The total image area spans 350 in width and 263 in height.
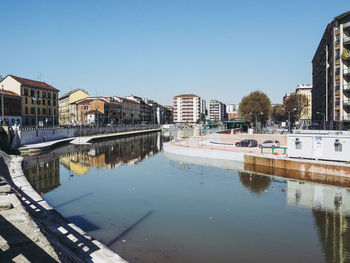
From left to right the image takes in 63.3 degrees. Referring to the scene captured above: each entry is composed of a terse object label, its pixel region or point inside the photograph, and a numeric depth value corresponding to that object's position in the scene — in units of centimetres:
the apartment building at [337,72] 5341
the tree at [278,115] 16750
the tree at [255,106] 9588
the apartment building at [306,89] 17119
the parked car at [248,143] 4947
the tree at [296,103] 11394
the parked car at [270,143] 4706
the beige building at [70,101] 12644
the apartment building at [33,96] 8018
